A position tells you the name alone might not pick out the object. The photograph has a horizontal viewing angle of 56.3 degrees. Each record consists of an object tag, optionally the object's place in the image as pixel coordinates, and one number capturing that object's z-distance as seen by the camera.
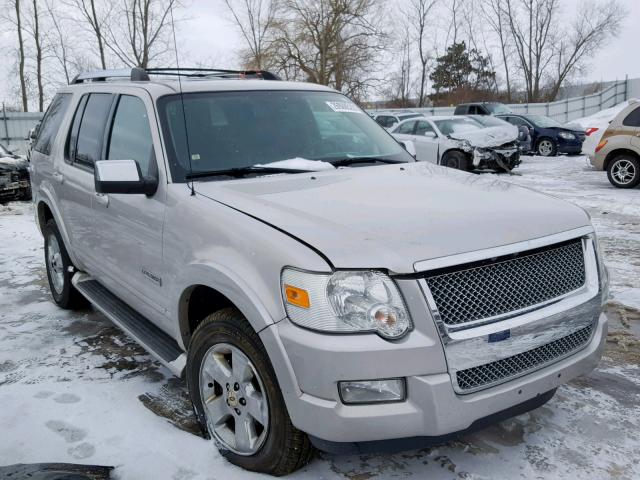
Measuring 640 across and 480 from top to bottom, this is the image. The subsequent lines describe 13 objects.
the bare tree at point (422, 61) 49.56
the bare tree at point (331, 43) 33.56
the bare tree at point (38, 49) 30.06
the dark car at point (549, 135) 19.81
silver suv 2.24
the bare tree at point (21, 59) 29.66
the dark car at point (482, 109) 24.09
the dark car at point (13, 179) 11.77
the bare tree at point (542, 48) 47.50
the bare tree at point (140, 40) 26.14
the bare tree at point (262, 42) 32.94
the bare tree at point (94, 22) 28.62
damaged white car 14.45
